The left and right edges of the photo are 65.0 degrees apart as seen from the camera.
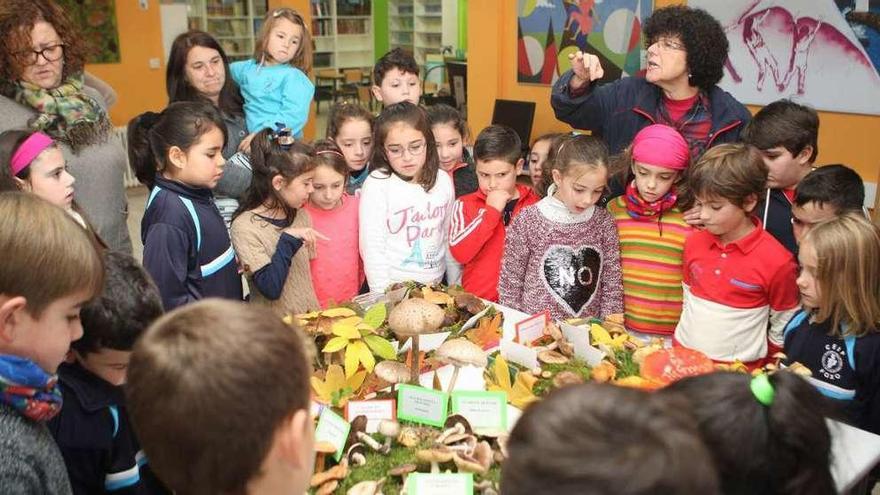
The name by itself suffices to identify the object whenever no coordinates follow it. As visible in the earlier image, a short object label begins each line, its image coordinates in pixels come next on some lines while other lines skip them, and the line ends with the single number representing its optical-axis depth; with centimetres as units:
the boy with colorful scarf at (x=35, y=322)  105
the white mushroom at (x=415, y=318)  195
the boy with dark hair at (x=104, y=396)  130
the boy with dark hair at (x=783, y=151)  247
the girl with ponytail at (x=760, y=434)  98
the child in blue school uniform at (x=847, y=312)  188
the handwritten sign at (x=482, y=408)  166
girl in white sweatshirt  268
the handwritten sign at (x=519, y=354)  189
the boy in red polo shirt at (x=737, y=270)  214
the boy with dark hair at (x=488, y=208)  269
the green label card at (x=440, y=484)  141
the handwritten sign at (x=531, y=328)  201
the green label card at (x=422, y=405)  167
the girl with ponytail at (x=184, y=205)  217
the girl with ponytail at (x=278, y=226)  246
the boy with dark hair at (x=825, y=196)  229
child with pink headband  214
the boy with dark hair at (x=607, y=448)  68
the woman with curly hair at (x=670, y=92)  249
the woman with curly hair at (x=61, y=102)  242
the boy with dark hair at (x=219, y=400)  91
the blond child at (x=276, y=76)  328
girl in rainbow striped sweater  233
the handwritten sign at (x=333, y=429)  158
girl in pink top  268
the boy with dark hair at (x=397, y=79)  328
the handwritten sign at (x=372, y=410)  168
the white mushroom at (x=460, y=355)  181
